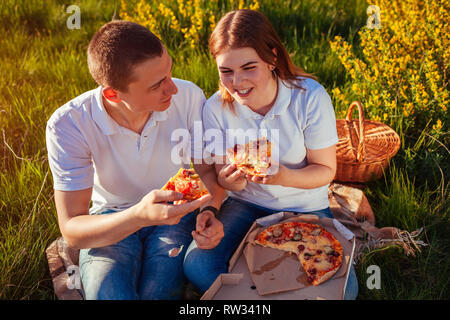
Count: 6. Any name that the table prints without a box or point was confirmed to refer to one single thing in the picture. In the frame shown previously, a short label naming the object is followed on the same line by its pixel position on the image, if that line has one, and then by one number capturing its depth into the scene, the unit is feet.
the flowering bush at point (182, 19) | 14.96
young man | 7.14
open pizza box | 7.03
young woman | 7.48
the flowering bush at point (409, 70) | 11.12
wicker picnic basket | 10.48
